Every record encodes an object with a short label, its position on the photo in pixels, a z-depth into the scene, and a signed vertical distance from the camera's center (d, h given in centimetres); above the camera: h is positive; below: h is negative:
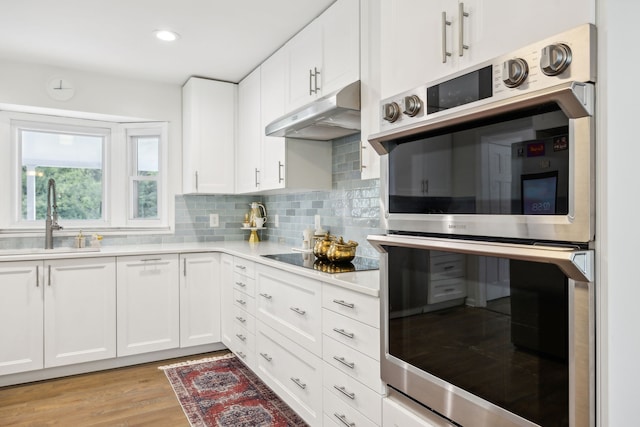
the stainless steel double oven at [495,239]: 91 -8
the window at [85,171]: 352 +37
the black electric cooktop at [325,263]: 213 -30
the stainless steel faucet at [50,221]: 333 -8
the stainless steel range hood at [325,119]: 208 +53
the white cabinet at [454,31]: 98 +51
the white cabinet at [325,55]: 218 +93
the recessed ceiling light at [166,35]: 278 +121
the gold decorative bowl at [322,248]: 236 -21
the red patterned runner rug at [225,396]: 239 -121
